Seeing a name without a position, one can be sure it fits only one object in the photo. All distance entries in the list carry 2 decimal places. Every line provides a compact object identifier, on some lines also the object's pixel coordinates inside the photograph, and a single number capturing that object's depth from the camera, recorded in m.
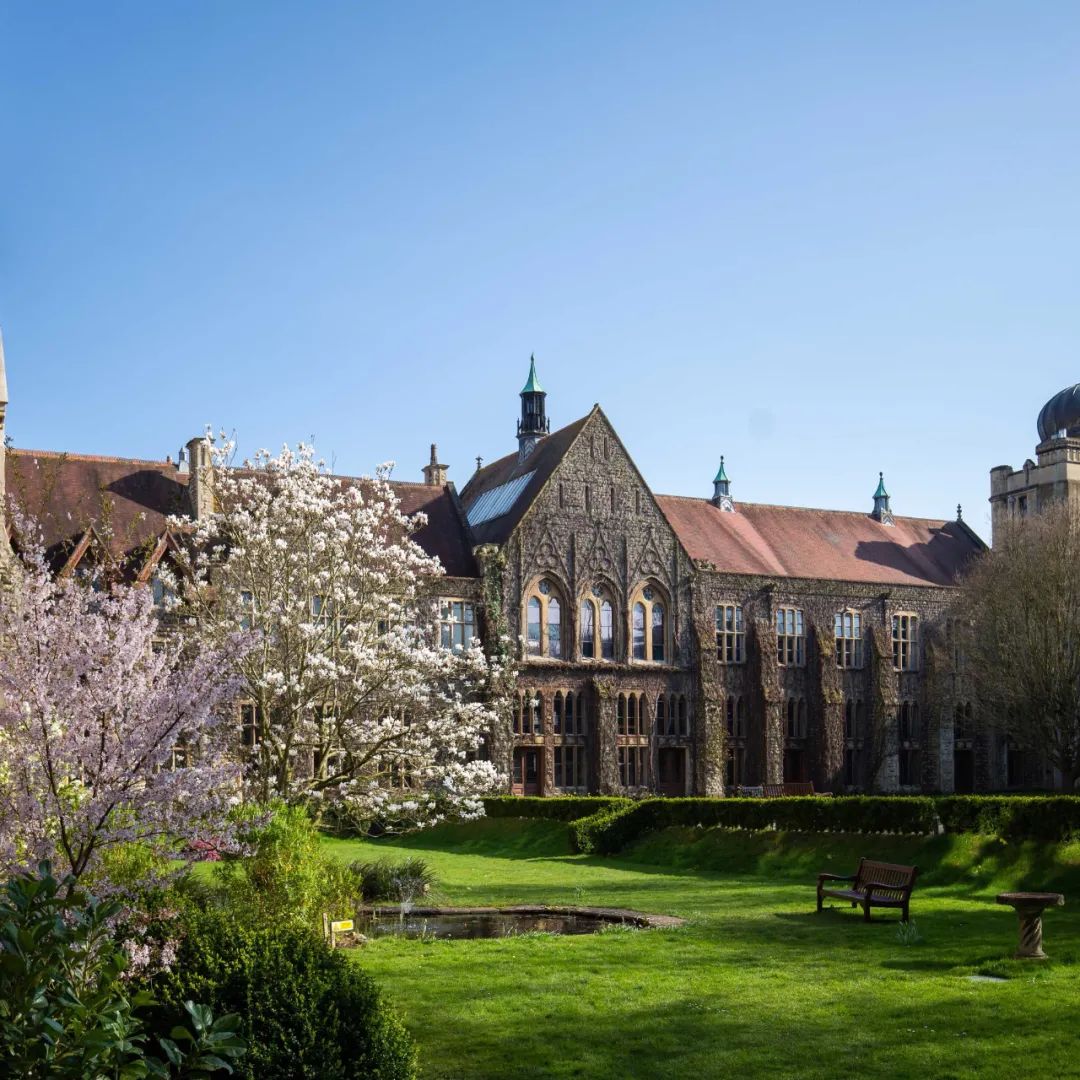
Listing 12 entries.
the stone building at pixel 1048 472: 65.44
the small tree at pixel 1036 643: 48.81
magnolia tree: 25.00
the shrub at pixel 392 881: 23.97
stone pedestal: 16.66
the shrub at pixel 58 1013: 5.82
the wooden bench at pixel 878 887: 20.58
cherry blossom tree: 11.09
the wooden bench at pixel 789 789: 51.59
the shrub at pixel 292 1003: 8.73
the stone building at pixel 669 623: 52.50
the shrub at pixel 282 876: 17.03
